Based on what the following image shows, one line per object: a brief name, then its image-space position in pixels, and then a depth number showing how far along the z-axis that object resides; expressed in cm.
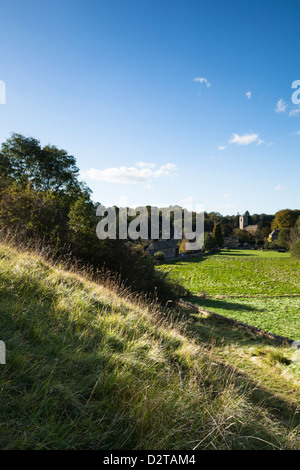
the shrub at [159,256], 4541
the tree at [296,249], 4089
